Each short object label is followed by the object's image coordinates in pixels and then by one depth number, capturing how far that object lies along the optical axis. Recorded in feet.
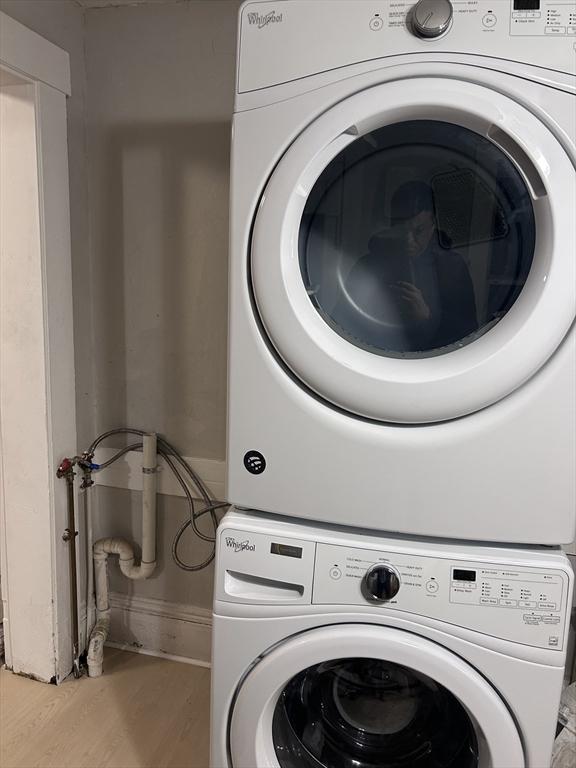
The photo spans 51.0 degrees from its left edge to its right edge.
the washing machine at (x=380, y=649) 3.29
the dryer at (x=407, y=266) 3.08
